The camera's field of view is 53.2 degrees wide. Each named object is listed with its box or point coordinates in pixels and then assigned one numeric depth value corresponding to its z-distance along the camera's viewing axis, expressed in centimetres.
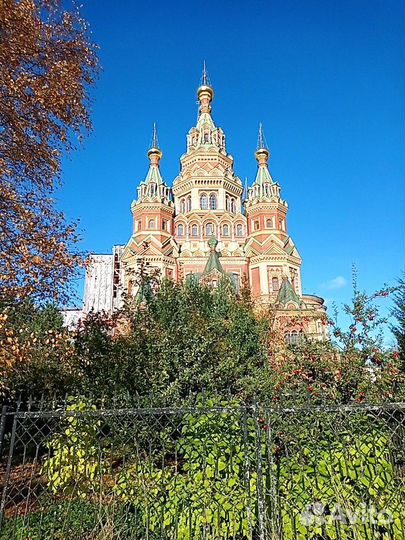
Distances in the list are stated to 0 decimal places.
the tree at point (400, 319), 1030
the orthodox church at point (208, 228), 3494
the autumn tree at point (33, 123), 593
